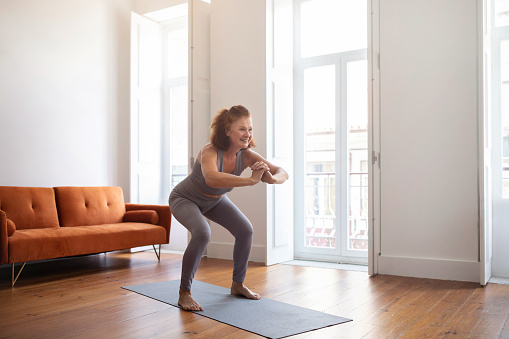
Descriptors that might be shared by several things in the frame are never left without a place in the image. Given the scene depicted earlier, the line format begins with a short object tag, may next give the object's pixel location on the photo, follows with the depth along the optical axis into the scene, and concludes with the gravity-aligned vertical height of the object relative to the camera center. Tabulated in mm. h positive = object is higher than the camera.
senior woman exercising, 2656 -124
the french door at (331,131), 4676 +412
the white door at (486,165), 3420 +30
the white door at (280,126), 4504 +453
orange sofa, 3441 -507
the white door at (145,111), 5414 +746
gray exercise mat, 2307 -835
